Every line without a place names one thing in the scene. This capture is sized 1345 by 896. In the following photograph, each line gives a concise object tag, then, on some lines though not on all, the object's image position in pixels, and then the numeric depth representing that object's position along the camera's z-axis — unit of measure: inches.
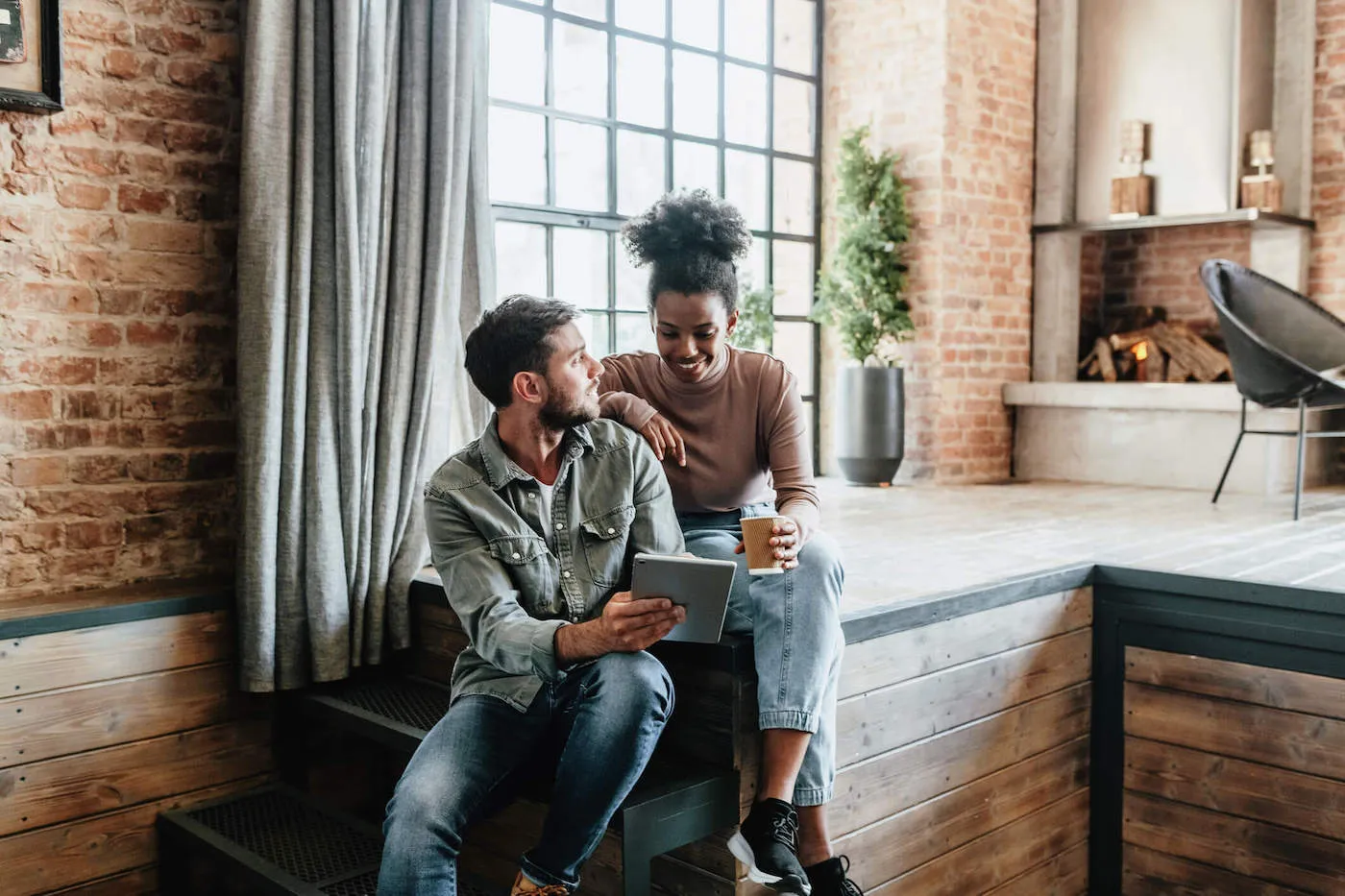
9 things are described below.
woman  84.8
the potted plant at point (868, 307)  223.3
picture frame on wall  101.6
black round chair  173.2
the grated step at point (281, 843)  95.5
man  77.2
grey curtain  108.4
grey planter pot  222.5
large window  189.3
